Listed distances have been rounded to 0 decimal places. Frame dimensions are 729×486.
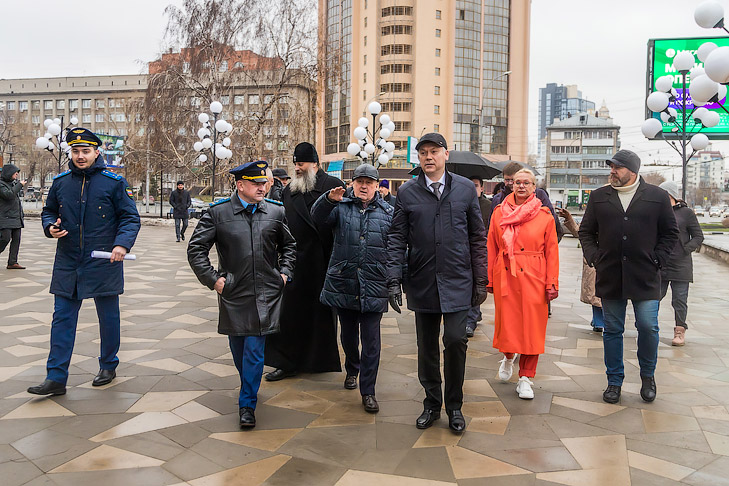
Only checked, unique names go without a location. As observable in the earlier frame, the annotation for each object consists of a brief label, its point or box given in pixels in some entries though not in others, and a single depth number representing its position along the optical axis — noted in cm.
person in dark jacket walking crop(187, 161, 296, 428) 385
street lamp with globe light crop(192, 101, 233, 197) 2014
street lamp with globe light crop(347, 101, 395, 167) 1892
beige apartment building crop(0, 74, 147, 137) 9919
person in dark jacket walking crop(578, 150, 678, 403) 449
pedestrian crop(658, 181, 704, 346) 638
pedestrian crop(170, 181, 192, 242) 1850
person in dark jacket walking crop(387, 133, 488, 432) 383
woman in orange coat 452
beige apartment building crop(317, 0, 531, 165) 6309
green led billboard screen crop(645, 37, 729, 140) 2258
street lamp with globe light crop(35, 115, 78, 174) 2606
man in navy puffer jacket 429
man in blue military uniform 436
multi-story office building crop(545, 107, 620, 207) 9688
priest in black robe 497
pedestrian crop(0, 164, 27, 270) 1049
